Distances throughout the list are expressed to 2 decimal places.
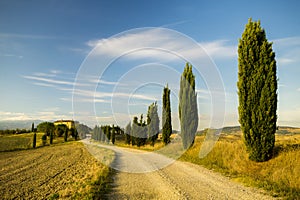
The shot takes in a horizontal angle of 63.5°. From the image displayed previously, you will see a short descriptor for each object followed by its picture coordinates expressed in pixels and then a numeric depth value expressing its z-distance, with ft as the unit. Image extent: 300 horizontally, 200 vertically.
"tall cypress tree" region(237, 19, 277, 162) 34.06
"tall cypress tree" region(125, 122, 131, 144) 143.74
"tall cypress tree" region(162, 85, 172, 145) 92.17
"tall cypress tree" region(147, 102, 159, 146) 114.40
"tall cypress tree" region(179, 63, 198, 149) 64.85
